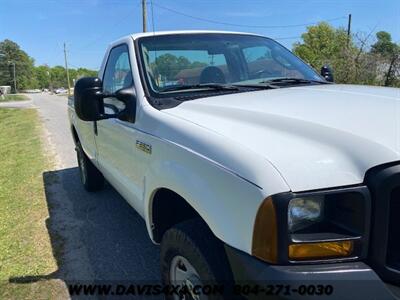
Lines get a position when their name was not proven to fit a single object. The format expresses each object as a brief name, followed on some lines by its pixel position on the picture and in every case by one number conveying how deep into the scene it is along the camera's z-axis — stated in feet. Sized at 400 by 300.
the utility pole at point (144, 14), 96.07
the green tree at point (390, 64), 41.78
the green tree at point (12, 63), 357.00
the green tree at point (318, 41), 123.13
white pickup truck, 5.43
